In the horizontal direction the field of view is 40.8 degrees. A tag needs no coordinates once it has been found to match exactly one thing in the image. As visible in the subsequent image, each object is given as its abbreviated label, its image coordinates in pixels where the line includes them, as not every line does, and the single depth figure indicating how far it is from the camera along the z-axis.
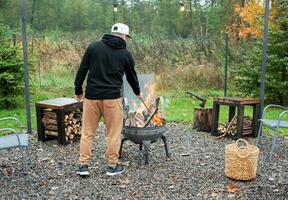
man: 3.99
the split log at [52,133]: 5.54
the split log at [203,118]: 6.27
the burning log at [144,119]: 4.74
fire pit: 4.56
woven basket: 4.06
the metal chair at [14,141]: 4.04
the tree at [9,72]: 7.68
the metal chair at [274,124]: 4.80
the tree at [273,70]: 8.09
